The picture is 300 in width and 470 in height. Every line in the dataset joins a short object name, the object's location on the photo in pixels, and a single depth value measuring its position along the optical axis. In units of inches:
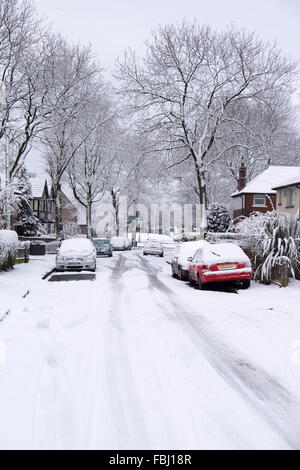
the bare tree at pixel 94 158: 1745.8
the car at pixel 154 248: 1664.6
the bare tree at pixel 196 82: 1243.8
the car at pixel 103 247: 1489.9
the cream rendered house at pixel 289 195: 1289.4
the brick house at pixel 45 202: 2822.3
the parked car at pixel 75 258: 882.8
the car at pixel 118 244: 2084.2
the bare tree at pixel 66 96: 1120.8
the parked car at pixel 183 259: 746.8
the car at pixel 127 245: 2133.1
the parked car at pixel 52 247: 1565.9
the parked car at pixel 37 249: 1453.0
